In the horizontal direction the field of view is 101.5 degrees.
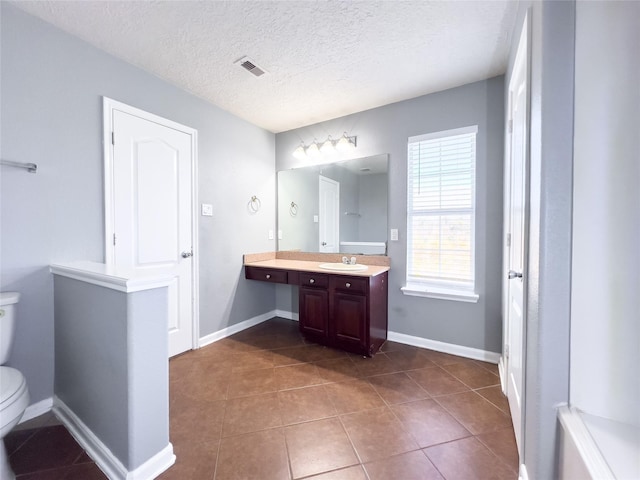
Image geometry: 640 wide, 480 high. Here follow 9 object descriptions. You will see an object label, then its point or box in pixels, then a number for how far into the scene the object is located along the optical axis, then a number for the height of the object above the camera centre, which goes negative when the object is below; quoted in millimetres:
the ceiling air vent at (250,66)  1967 +1322
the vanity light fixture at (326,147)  2875 +1020
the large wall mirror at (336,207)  2771 +339
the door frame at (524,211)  1112 +140
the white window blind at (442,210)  2330 +246
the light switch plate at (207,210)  2596 +256
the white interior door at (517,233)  1209 +21
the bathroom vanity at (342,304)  2297 -641
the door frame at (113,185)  1886 +412
